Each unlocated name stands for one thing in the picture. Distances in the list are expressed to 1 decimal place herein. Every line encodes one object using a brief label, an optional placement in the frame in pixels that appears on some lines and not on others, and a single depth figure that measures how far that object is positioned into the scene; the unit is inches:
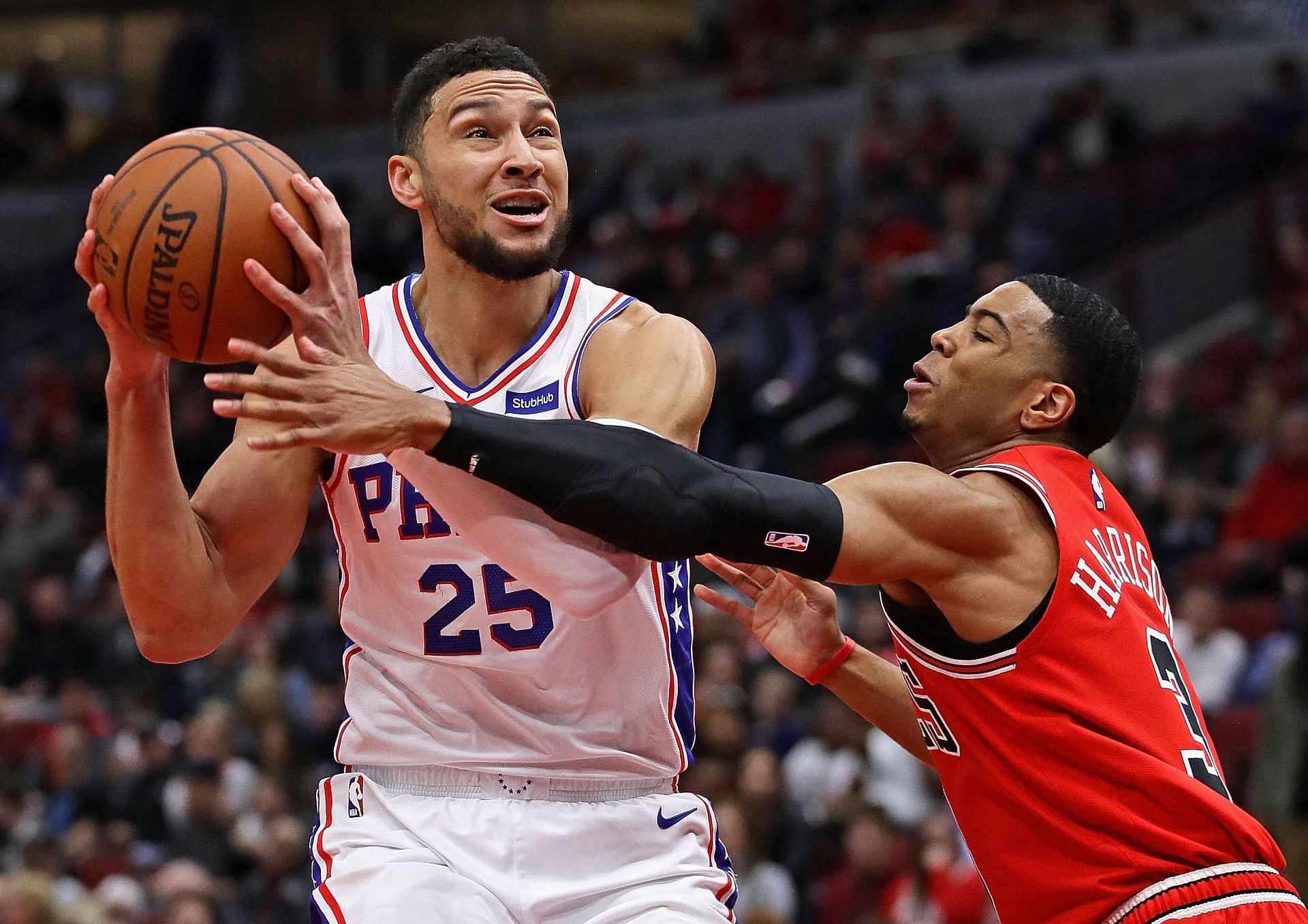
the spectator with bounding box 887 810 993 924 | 600.7
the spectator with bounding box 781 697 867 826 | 708.7
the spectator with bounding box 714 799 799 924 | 649.6
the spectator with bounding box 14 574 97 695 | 1050.7
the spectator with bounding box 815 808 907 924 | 643.5
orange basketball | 268.7
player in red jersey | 271.9
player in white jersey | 296.4
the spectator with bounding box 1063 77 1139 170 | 1170.6
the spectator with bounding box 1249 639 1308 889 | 593.3
